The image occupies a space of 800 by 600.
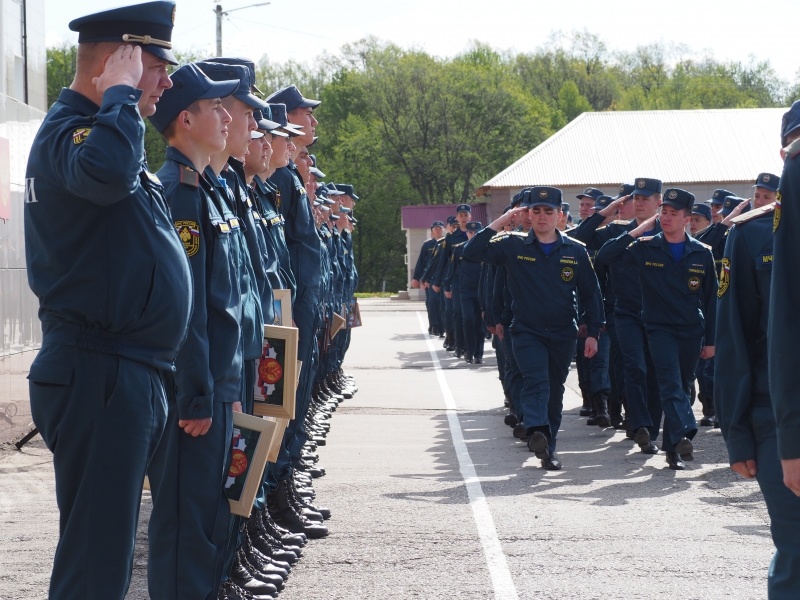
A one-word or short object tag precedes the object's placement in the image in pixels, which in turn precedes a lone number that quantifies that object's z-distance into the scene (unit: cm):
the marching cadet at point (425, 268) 3068
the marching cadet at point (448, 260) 2428
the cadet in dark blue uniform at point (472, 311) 2234
